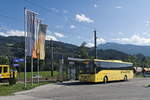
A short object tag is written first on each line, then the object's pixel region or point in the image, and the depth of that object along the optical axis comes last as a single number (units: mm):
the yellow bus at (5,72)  22121
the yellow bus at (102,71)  18568
